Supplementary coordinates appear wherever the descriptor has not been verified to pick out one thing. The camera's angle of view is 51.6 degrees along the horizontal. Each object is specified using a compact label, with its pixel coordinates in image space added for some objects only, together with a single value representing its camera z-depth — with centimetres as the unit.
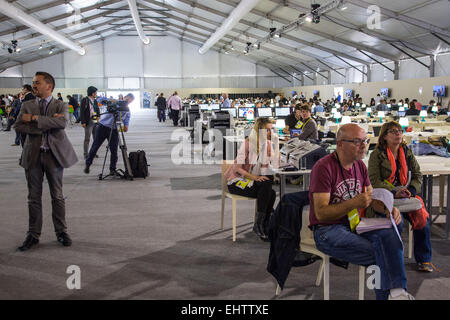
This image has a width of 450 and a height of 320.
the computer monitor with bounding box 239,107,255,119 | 1189
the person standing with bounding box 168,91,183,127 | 1978
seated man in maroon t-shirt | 246
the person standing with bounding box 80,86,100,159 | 874
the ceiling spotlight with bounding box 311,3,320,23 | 1529
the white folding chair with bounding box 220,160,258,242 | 435
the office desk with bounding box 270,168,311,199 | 428
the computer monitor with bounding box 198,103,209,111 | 1612
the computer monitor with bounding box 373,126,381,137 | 783
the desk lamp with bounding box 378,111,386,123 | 1215
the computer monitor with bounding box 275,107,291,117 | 1175
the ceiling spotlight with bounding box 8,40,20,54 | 2362
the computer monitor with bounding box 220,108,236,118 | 1298
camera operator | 748
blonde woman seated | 438
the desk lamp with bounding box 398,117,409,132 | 850
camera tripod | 754
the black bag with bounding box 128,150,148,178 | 798
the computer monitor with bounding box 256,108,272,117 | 1150
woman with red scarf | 353
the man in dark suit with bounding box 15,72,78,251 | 404
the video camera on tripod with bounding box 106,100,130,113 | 727
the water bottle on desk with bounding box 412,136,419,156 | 532
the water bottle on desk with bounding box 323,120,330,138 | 989
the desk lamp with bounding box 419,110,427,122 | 1152
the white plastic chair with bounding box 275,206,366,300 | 279
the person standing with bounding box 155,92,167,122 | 2236
